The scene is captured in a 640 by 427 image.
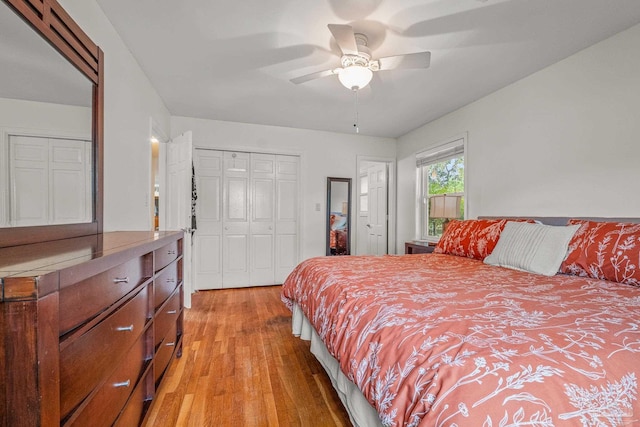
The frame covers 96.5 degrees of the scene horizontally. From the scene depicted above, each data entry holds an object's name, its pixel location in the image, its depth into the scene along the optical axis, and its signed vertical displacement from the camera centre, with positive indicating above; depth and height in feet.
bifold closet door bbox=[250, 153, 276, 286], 13.98 -0.23
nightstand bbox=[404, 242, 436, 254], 11.22 -1.32
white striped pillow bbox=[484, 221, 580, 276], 6.13 -0.74
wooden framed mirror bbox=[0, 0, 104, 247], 3.45 +1.28
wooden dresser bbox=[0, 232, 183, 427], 1.82 -1.01
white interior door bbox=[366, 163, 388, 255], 15.89 +0.22
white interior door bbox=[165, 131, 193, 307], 10.36 +0.77
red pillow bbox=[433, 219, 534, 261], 7.96 -0.69
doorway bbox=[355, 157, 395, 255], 15.55 +0.38
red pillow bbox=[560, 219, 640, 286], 5.21 -0.72
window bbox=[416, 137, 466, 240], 11.61 +1.29
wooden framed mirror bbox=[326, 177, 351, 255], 14.85 -0.02
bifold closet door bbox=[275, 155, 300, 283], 14.34 -0.08
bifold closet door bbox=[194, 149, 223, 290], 13.20 -0.23
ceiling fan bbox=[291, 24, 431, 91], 6.42 +3.57
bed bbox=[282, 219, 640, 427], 2.23 -1.26
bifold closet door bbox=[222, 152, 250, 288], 13.58 -0.33
